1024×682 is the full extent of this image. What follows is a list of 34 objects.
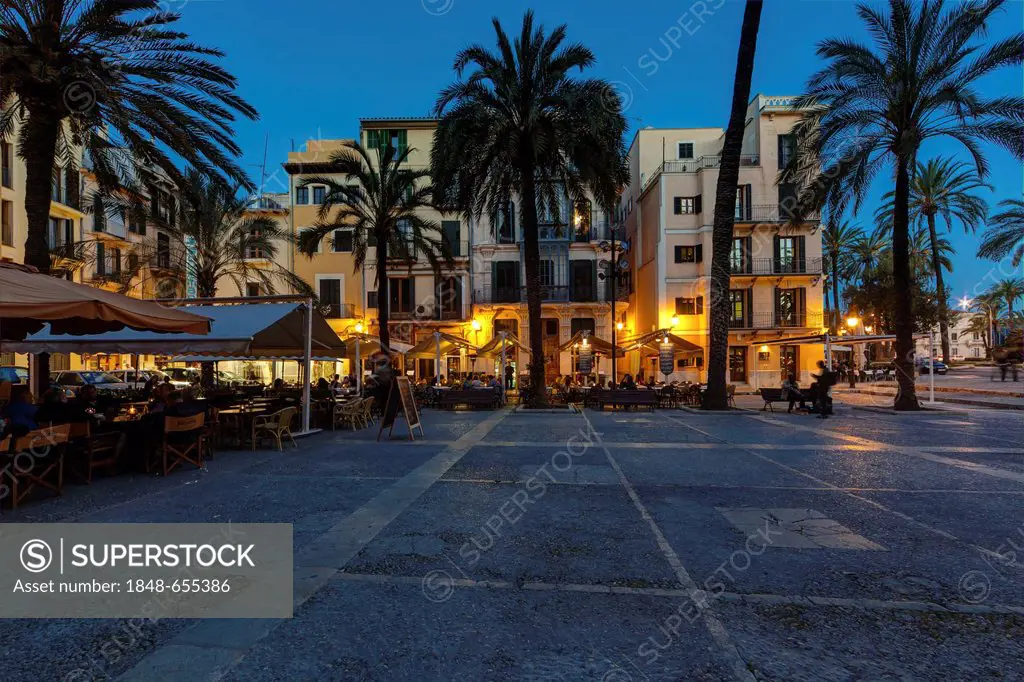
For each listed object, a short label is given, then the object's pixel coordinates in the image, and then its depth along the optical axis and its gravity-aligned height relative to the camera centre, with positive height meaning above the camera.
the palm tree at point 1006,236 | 29.33 +6.11
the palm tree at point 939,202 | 38.44 +10.65
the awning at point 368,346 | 20.41 +0.58
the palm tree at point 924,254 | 49.45 +9.10
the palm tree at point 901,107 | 16.66 +7.65
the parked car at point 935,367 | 52.00 -1.25
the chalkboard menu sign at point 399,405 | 11.64 -0.91
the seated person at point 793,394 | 17.94 -1.26
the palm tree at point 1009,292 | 68.06 +7.58
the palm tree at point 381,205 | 18.89 +5.37
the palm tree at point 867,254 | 52.34 +9.51
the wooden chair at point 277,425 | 10.69 -1.19
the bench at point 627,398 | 19.22 -1.38
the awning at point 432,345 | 23.44 +0.62
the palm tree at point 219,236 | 20.59 +4.81
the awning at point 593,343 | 23.52 +0.64
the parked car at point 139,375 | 22.91 -0.48
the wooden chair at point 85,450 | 7.35 -1.12
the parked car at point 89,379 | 22.38 -0.59
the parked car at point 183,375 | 28.34 -0.63
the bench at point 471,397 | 19.59 -1.31
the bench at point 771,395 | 19.08 -1.33
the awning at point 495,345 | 23.10 +0.58
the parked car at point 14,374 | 20.20 -0.30
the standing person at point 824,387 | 16.53 -0.95
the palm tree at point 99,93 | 9.53 +4.93
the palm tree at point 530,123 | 17.47 +7.37
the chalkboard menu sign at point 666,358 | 21.71 -0.04
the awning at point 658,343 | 22.36 +0.59
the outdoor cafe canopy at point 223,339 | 10.12 +0.49
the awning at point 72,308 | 5.66 +0.63
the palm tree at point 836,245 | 47.28 +9.28
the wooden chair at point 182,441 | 8.04 -1.16
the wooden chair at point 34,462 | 6.09 -1.09
